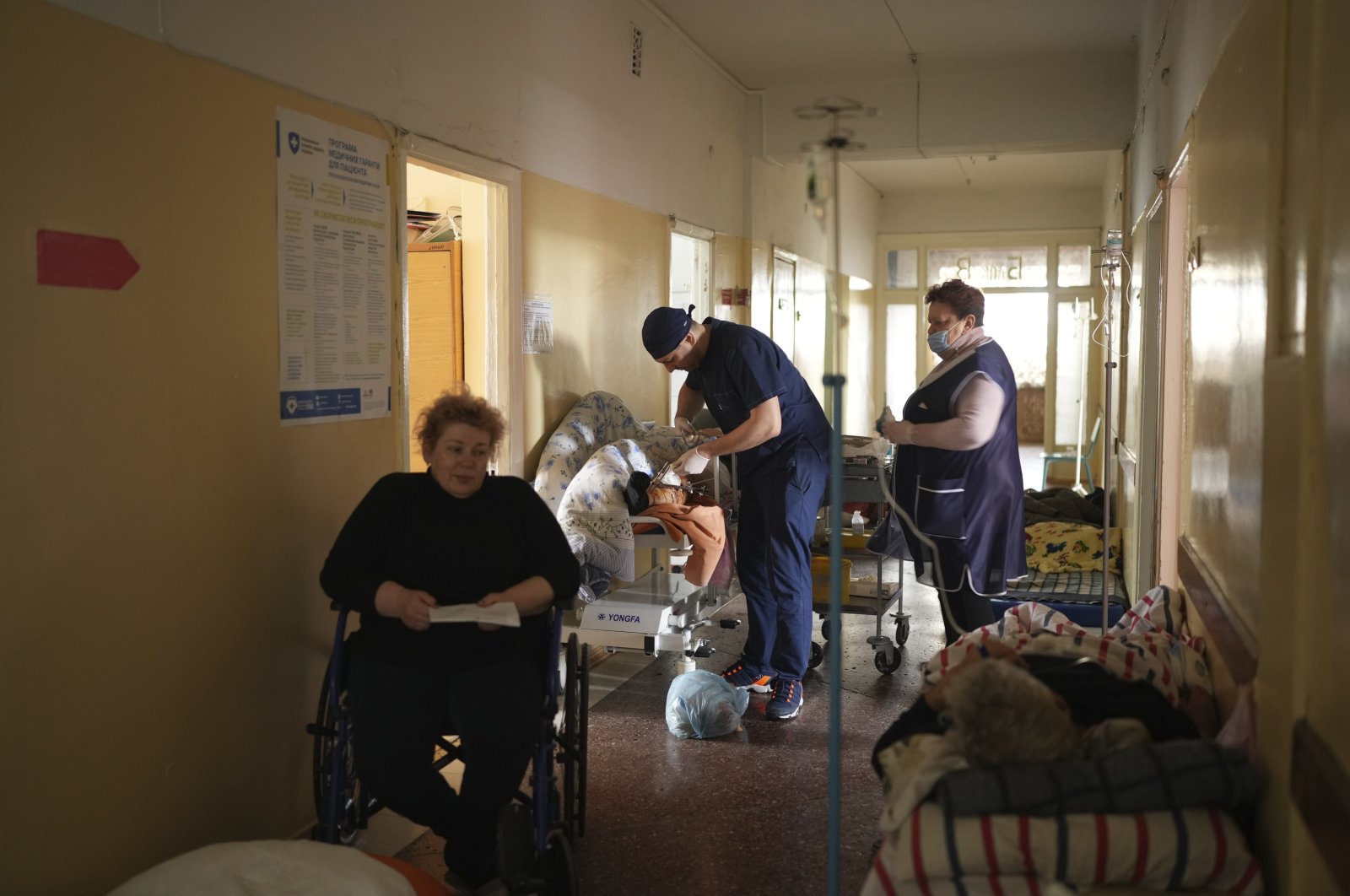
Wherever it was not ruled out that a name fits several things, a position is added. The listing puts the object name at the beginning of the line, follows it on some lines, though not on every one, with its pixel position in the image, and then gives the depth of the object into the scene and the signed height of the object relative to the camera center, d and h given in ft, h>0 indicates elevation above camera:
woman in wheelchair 8.21 -1.74
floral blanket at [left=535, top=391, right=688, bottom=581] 12.23 -0.86
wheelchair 7.89 -2.88
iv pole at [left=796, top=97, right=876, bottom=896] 5.10 -0.34
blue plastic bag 12.16 -3.32
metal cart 14.26 -2.76
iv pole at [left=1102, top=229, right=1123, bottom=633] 11.43 +0.26
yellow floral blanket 19.89 -2.72
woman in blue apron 11.27 -0.83
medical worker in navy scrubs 12.39 -0.71
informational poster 9.29 +1.02
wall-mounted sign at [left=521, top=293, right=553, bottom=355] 13.88 +0.81
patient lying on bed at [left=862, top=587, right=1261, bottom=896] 5.33 -1.92
